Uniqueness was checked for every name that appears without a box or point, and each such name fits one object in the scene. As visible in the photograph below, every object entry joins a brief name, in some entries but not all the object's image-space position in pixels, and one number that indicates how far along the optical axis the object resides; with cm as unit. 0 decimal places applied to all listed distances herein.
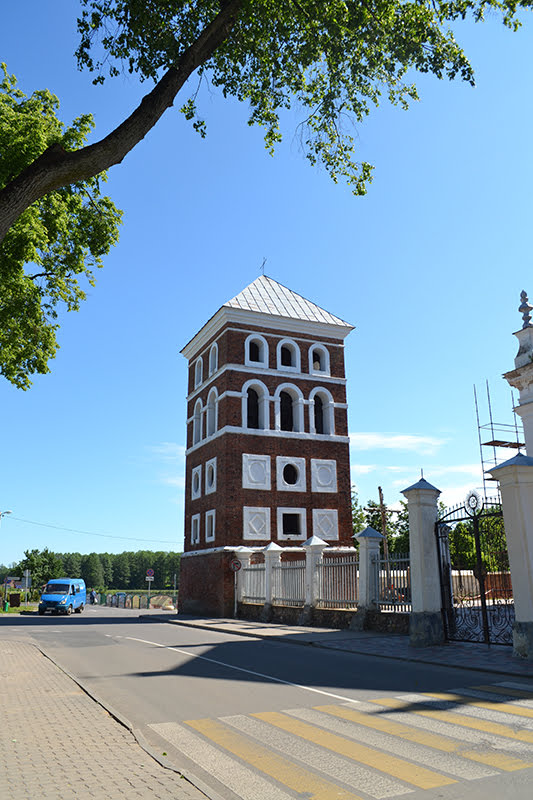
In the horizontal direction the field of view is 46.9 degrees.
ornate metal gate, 1338
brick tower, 2975
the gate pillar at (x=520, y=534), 1148
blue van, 3572
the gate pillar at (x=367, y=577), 1758
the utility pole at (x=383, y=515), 3800
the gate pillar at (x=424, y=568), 1389
